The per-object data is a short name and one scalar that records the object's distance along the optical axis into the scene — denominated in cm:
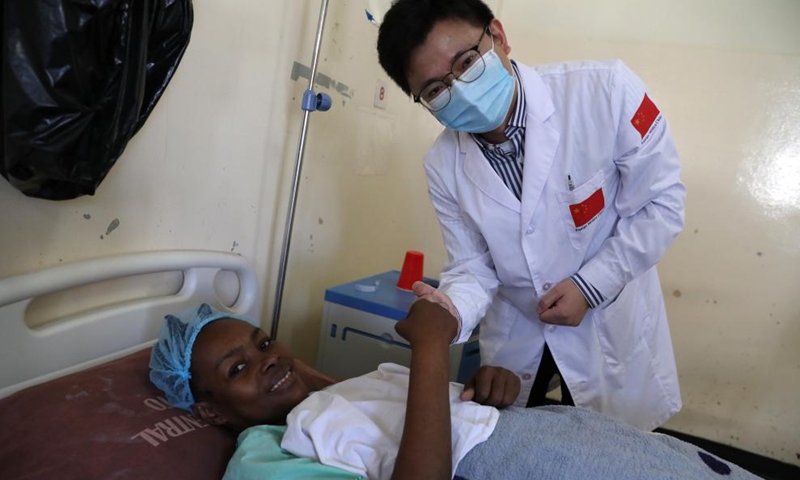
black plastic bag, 83
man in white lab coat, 128
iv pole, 163
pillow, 95
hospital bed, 97
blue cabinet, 182
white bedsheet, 101
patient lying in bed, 98
